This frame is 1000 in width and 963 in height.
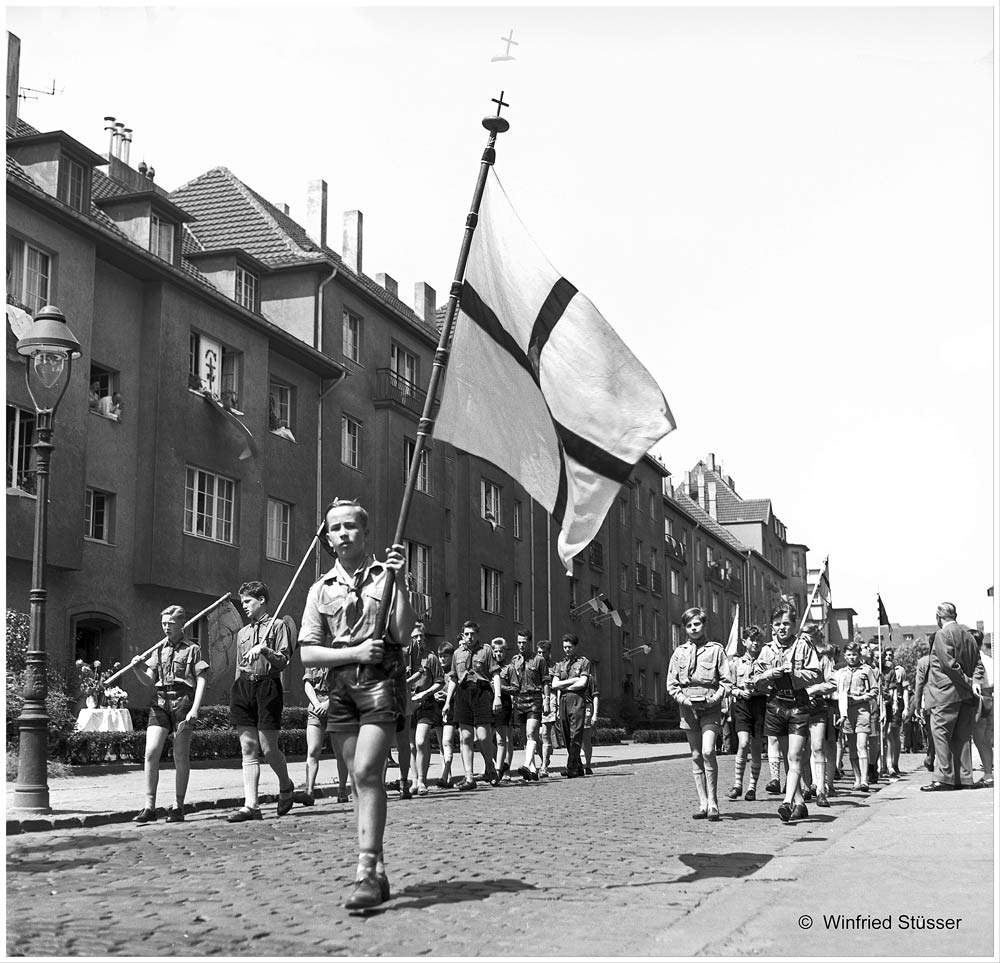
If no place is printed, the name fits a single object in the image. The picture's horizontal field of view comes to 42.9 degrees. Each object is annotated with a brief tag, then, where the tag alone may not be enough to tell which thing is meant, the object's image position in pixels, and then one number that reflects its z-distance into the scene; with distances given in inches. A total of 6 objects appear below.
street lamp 431.2
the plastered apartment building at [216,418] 886.4
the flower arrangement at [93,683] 778.2
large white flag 282.7
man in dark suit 528.4
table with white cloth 721.6
